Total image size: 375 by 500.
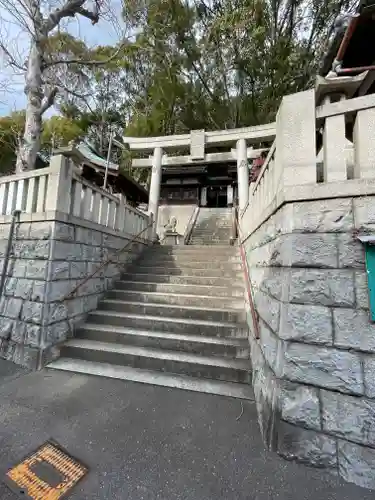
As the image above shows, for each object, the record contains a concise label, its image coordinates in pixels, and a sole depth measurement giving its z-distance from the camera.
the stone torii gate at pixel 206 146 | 9.95
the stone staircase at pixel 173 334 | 3.09
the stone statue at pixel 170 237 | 9.28
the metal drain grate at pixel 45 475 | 1.64
